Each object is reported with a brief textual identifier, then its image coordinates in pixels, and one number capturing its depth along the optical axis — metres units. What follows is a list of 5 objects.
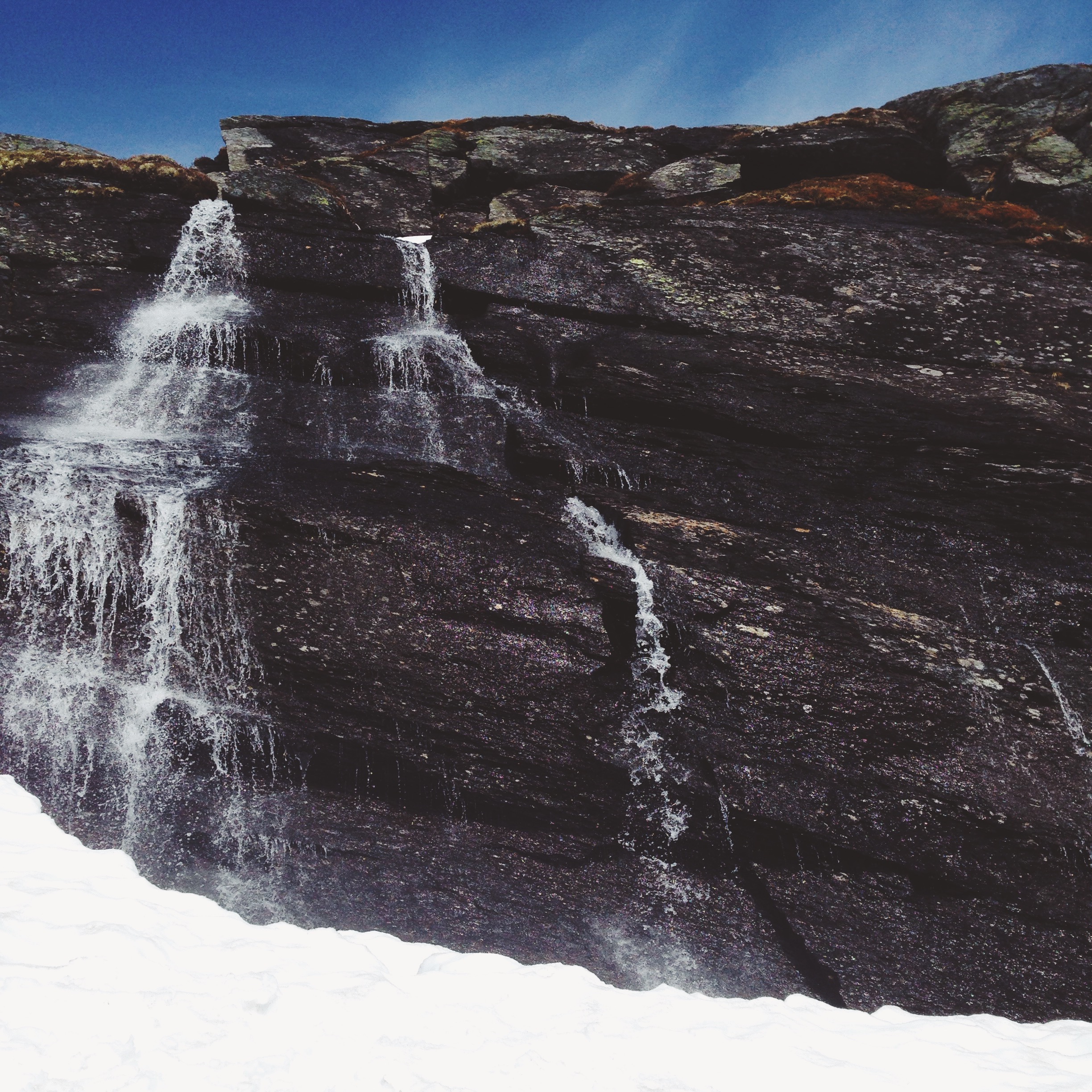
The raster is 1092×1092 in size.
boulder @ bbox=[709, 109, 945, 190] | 19.47
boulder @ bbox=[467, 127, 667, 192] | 21.67
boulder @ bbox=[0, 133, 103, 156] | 20.16
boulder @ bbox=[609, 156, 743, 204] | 19.88
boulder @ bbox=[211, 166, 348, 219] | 16.14
